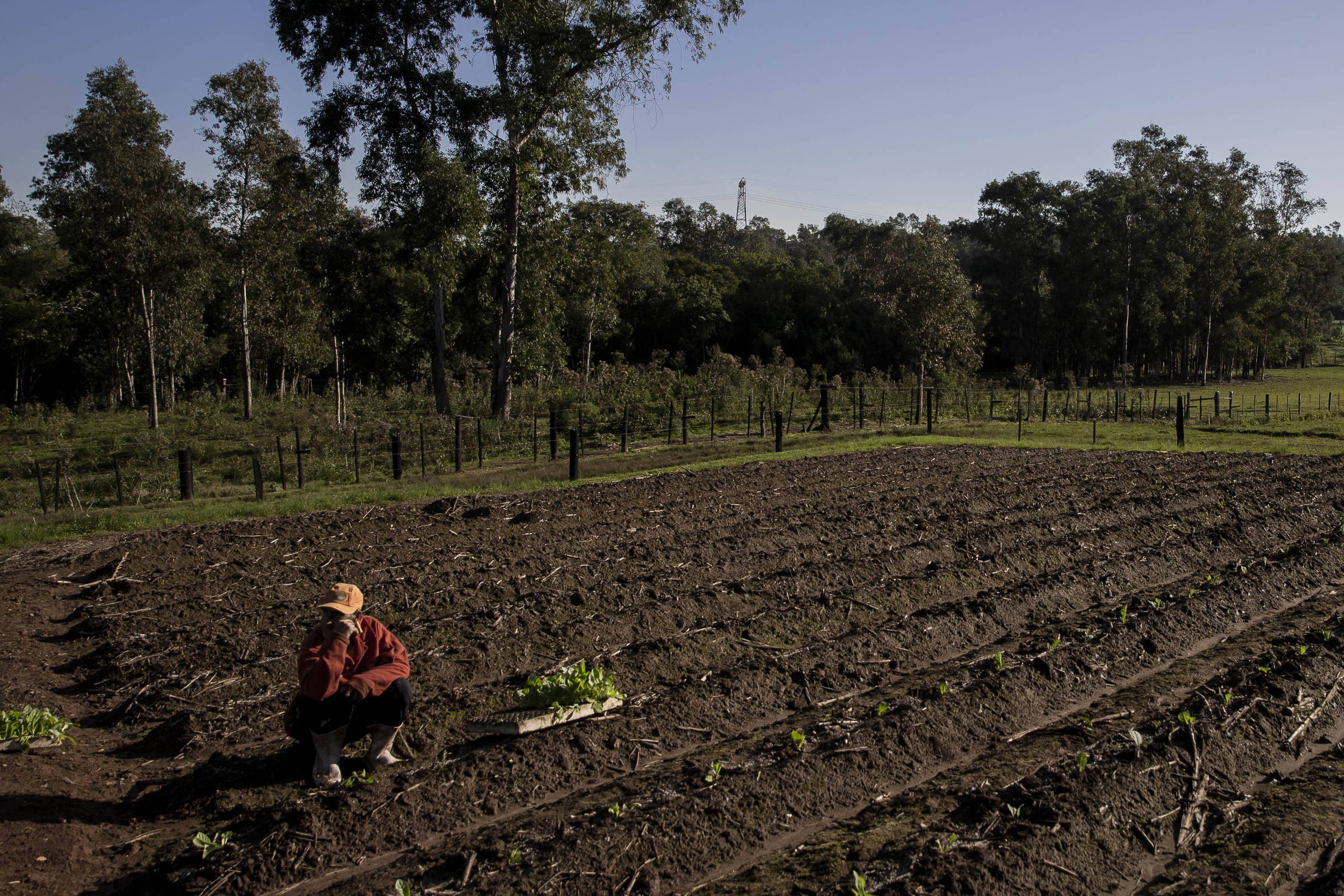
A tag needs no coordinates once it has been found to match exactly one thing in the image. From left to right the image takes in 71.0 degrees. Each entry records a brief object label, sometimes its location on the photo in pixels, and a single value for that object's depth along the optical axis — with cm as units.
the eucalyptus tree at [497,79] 2630
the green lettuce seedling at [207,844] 512
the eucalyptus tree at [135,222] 2895
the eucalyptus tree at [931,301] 3584
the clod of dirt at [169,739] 678
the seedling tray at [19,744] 651
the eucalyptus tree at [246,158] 3038
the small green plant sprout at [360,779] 585
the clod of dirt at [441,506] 1471
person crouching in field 585
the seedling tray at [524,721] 650
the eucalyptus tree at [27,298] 3769
